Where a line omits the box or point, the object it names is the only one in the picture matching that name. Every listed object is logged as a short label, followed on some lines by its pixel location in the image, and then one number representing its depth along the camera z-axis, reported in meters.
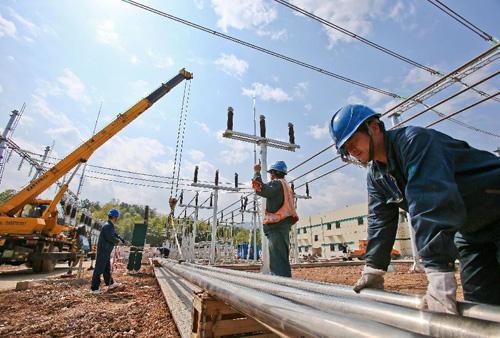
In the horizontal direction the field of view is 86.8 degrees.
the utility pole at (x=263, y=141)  7.76
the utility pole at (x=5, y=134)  13.06
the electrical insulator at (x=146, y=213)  11.09
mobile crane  9.02
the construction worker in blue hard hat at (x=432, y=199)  1.06
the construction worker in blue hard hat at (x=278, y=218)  3.88
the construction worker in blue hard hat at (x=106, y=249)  6.19
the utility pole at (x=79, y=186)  22.56
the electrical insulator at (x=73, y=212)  13.88
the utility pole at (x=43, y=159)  17.66
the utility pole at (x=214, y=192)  12.61
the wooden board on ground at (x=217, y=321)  1.96
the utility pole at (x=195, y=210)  14.82
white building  32.87
